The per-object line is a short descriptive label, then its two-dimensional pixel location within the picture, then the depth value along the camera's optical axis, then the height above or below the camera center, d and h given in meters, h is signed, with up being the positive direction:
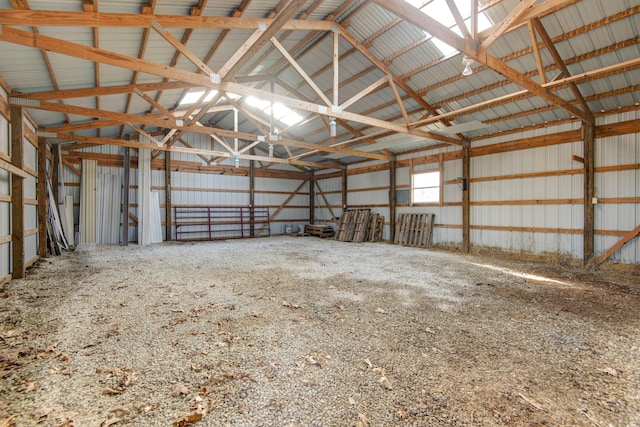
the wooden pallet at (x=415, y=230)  10.50 -0.61
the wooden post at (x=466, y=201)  9.37 +0.47
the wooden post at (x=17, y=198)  5.19 +0.22
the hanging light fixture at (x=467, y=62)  4.18 +2.32
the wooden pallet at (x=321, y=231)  14.33 -0.90
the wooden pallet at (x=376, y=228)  12.41 -0.62
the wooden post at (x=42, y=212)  7.11 -0.04
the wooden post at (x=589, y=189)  6.78 +0.67
